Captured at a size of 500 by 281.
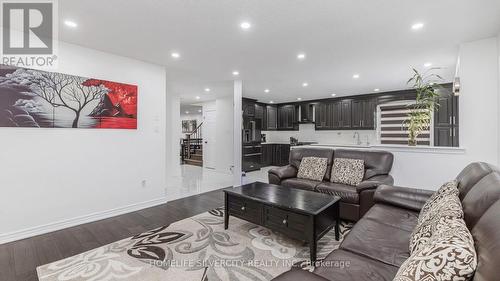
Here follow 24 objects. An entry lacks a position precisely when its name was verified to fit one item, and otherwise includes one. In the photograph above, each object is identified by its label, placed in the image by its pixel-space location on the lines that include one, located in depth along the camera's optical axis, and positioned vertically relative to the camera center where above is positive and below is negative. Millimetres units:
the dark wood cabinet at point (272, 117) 8738 +923
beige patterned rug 2023 -1196
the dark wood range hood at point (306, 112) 8008 +1004
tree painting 2689 +558
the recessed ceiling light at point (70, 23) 2553 +1370
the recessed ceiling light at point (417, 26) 2578 +1332
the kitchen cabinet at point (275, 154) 8375 -542
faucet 7092 +21
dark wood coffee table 2207 -770
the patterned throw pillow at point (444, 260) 832 -477
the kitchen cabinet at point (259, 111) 8047 +1087
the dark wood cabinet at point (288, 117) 8414 +875
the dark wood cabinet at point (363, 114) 6602 +791
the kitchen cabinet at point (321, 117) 7621 +798
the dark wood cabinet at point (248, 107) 7433 +1124
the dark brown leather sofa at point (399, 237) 902 -745
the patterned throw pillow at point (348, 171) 3521 -512
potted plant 3387 +428
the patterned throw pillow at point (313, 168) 3854 -505
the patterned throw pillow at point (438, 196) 1687 -457
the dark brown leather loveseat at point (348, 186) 3029 -611
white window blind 6078 +428
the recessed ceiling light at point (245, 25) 2585 +1358
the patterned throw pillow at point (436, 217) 1274 -484
